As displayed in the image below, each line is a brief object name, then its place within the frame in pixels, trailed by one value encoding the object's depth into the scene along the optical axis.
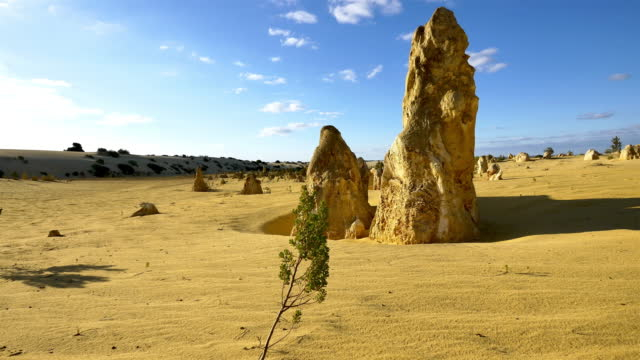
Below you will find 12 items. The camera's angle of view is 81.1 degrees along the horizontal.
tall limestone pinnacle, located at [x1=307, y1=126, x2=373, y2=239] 8.34
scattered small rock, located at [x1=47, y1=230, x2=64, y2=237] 8.46
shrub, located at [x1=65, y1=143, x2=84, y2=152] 49.09
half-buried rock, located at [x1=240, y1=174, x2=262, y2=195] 16.27
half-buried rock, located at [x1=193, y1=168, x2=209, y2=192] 19.56
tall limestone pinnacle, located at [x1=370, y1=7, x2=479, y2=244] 6.41
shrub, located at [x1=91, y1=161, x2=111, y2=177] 32.00
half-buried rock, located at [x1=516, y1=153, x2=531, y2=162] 23.88
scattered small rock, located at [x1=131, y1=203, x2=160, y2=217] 11.86
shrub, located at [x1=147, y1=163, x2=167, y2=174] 38.66
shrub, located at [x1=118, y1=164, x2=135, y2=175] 34.96
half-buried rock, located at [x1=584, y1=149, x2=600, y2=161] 19.75
